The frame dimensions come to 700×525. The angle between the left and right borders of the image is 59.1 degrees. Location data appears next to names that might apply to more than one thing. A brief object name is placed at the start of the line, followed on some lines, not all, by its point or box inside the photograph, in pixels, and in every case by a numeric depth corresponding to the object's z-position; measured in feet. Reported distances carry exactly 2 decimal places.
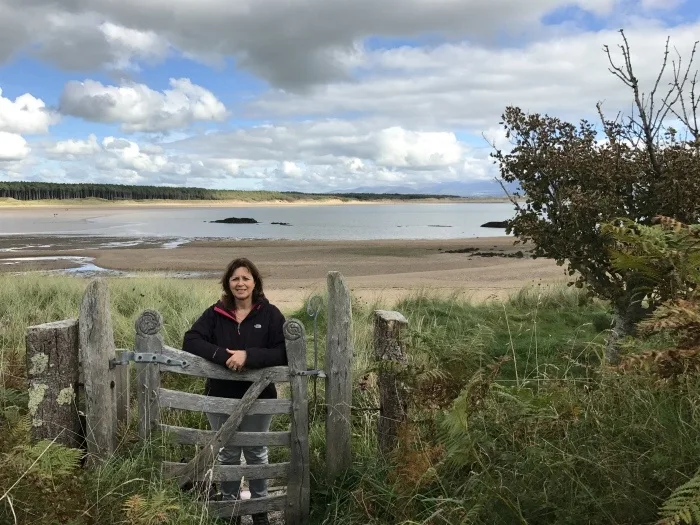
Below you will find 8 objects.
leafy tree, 22.12
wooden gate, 13.97
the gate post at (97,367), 13.62
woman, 14.90
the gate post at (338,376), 14.28
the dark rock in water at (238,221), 263.08
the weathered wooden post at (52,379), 13.51
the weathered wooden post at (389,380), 14.28
